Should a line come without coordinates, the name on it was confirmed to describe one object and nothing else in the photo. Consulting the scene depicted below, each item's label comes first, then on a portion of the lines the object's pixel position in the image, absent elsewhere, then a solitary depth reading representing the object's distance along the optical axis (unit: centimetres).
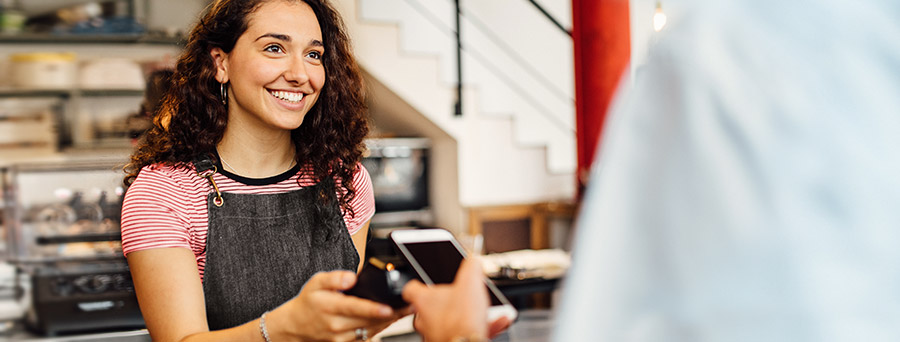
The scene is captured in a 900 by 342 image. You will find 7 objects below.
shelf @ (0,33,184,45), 401
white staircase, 448
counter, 286
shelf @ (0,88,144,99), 389
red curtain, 519
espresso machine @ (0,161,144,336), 310
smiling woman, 127
